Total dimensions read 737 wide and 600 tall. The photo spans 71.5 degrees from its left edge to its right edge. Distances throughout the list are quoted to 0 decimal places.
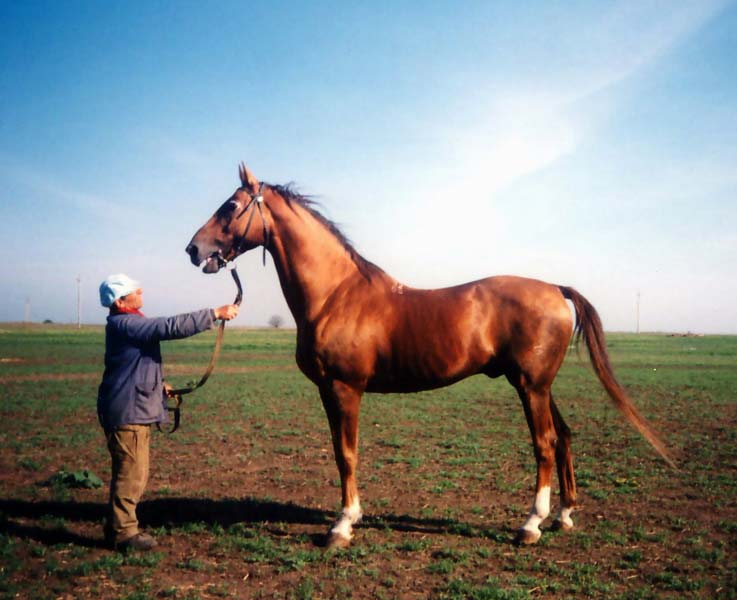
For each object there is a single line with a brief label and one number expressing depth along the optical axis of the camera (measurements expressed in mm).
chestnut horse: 4836
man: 4520
